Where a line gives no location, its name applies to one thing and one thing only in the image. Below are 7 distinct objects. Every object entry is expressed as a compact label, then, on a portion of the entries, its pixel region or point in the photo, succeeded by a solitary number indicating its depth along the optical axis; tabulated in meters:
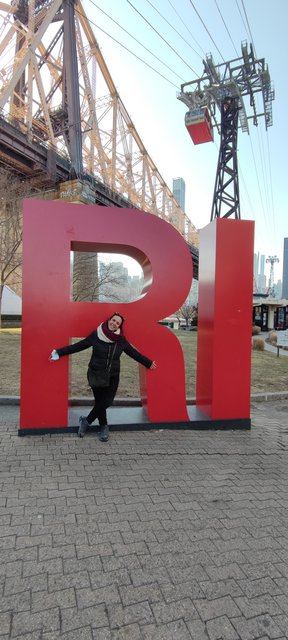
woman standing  4.20
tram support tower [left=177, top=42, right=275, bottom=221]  20.39
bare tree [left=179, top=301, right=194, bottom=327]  41.06
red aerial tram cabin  20.59
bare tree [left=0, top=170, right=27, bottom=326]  16.67
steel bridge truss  31.88
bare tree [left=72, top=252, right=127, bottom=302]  21.11
